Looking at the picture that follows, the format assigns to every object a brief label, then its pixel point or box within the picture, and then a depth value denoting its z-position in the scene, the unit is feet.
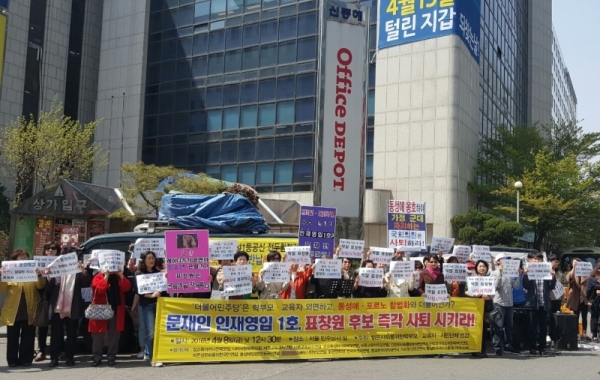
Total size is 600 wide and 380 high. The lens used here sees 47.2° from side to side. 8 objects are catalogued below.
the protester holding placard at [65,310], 32.73
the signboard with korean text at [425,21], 110.52
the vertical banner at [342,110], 54.49
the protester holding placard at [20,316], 32.63
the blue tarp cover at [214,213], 40.37
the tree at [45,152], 104.17
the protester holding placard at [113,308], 32.55
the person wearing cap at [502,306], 38.50
